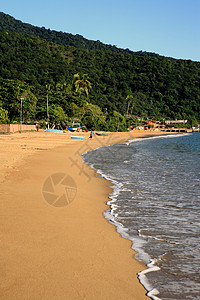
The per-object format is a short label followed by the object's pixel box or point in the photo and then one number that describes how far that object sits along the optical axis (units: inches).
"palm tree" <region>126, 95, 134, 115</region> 6334.6
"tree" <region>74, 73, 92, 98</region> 3830.2
